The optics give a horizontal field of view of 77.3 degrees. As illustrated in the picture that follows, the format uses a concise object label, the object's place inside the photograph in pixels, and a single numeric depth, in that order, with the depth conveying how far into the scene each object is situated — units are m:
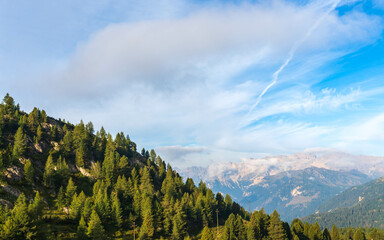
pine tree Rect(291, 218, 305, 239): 140.00
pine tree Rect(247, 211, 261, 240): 119.62
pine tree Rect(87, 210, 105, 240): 91.69
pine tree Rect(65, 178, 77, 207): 112.05
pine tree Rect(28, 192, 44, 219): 83.61
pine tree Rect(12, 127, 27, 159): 123.13
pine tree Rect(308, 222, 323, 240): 136.50
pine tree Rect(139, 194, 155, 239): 108.21
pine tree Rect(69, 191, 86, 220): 102.25
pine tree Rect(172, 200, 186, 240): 117.43
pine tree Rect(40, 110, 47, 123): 170.50
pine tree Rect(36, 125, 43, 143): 147.38
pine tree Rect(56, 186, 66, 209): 109.94
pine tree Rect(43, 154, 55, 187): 120.94
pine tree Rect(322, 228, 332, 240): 145.85
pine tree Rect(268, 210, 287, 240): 121.09
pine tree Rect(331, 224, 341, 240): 150.25
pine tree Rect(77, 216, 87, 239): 90.88
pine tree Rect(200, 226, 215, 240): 99.00
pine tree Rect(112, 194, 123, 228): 110.56
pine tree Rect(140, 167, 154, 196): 144.00
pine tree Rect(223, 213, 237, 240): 117.51
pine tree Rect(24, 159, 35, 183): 113.69
